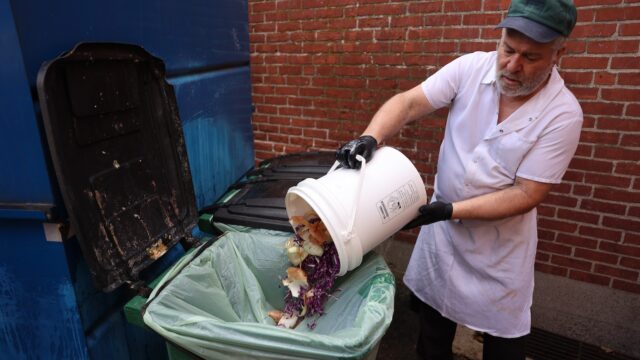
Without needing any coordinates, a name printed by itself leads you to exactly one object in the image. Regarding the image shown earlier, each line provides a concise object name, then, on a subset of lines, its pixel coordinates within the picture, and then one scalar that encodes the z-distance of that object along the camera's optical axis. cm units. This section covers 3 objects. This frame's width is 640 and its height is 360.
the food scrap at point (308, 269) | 150
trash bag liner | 109
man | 142
